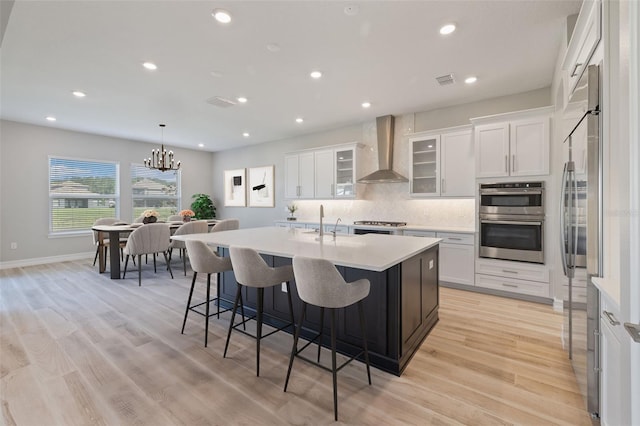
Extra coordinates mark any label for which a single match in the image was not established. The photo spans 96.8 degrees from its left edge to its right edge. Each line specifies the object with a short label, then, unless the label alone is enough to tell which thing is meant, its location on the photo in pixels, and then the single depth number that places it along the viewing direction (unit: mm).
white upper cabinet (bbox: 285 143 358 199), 5613
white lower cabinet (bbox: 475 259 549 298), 3596
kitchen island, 2154
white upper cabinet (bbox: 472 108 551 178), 3580
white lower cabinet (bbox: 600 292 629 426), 1255
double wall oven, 3600
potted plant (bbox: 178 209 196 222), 6035
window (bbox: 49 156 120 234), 6102
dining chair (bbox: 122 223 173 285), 4543
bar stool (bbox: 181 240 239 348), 2604
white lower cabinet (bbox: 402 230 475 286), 4078
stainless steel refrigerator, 1566
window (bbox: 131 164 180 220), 7305
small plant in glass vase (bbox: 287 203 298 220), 6455
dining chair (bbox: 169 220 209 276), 5074
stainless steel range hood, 5125
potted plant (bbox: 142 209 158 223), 5391
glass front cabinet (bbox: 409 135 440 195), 4605
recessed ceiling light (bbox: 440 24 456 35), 2533
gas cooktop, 4903
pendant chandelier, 5436
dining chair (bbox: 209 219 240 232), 5088
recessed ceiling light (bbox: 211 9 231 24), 2328
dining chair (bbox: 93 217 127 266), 5215
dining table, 4793
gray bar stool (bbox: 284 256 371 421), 1757
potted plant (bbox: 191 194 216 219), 8211
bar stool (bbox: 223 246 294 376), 2164
